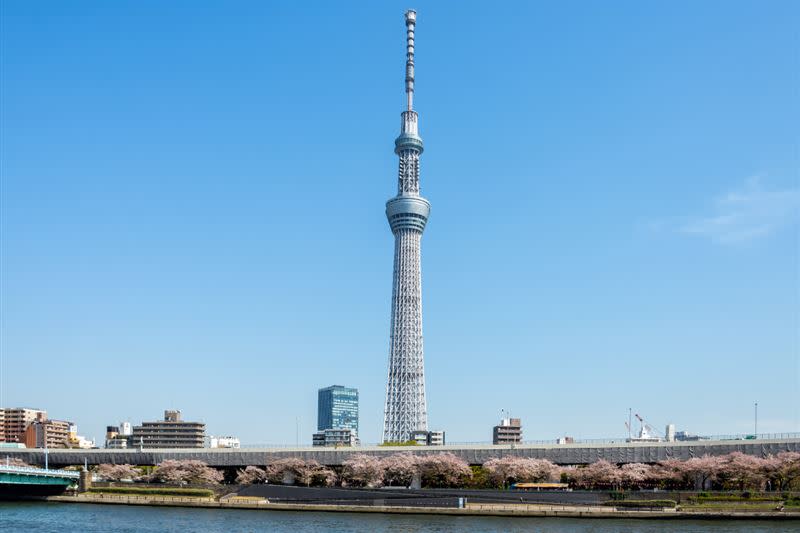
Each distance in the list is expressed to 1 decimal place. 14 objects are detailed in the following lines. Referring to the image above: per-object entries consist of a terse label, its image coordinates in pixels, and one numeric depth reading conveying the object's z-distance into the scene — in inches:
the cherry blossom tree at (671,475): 3683.6
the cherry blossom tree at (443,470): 4040.4
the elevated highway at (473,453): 3772.1
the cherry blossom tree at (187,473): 4483.3
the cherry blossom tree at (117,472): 4717.0
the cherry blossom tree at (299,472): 4303.6
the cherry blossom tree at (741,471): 3464.6
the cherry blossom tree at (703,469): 3592.5
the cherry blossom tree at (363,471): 4158.5
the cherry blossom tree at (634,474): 3747.5
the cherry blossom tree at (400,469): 4136.3
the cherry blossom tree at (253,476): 4407.0
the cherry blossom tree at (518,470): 3909.9
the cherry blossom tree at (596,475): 3777.1
